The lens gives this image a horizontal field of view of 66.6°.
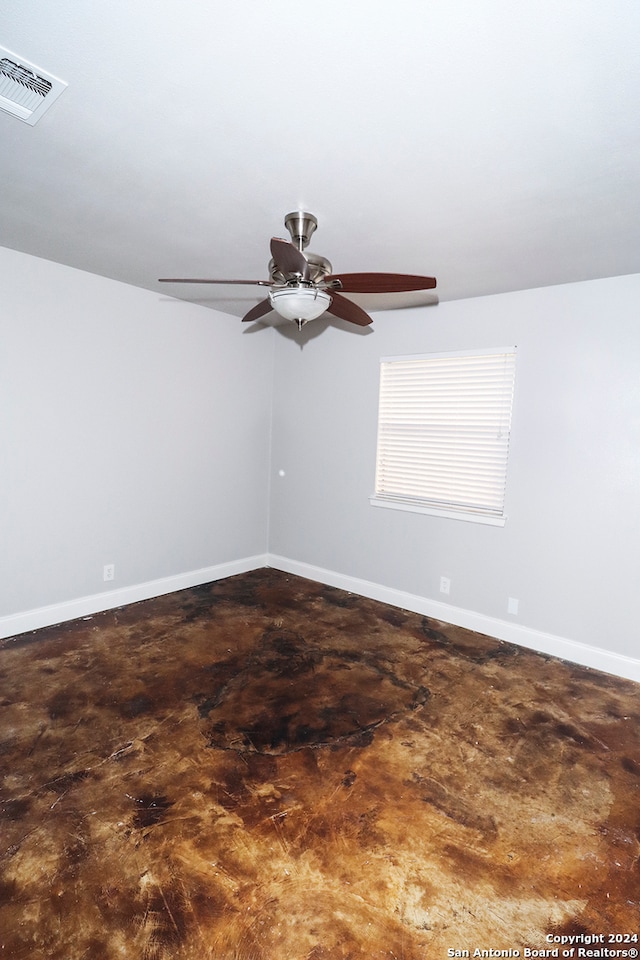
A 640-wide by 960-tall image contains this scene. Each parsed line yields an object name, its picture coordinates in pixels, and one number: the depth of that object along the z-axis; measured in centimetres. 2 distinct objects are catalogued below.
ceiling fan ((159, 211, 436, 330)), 205
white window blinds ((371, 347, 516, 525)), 356
